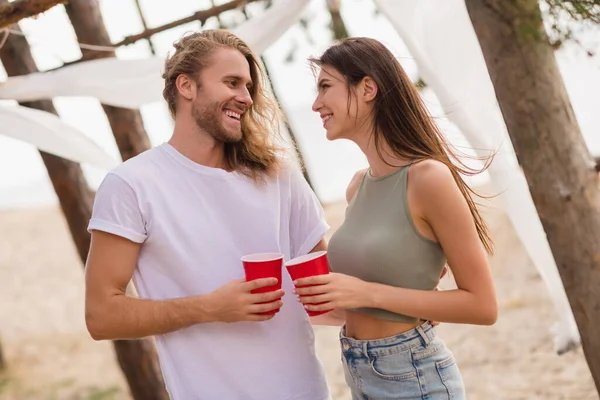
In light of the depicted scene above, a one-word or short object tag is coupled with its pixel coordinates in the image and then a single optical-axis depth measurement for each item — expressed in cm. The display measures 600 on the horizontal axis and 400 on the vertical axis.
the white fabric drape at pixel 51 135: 334
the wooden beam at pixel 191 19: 376
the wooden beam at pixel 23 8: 267
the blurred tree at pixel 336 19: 875
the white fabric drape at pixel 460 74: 283
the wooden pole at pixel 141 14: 684
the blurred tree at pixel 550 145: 226
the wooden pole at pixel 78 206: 438
